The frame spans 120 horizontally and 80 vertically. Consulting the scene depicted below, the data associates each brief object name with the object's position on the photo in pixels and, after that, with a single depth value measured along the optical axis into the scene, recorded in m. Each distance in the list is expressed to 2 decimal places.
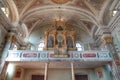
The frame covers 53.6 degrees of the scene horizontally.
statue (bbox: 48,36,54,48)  13.15
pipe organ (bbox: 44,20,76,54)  12.77
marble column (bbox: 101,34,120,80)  10.44
